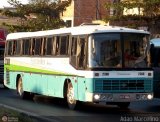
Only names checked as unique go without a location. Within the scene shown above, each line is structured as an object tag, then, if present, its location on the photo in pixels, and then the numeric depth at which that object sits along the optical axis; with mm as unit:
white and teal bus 17922
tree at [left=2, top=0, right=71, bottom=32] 55562
